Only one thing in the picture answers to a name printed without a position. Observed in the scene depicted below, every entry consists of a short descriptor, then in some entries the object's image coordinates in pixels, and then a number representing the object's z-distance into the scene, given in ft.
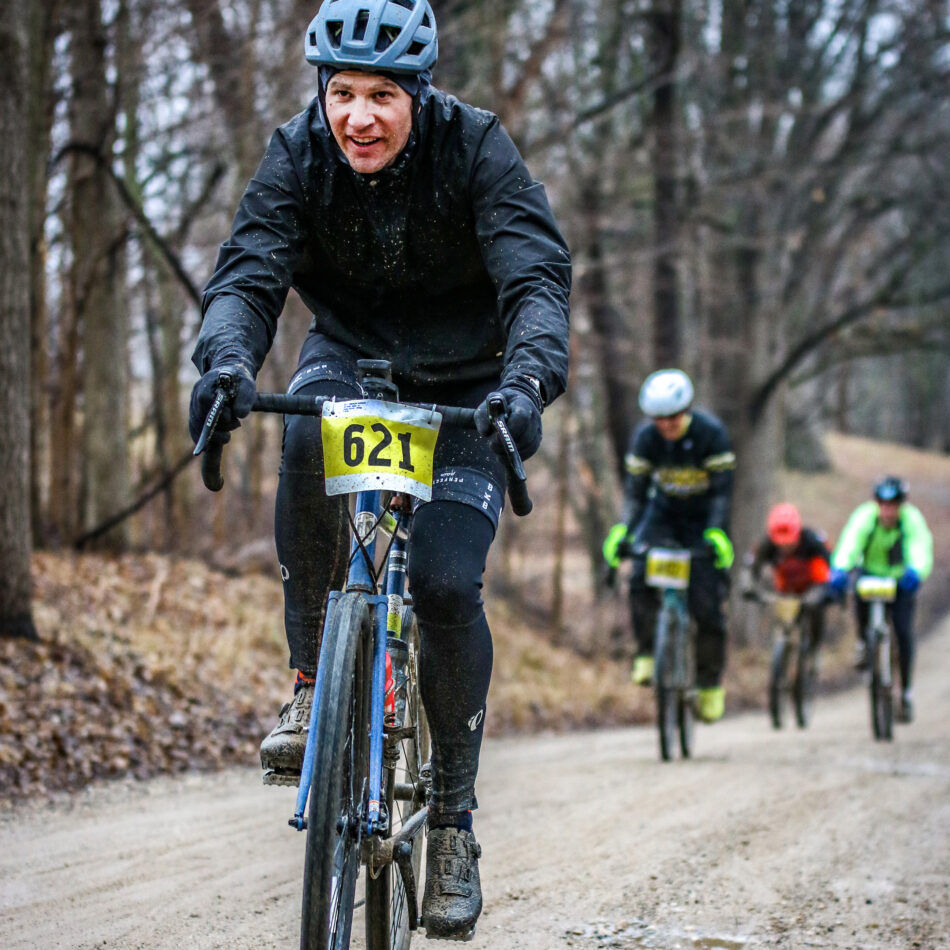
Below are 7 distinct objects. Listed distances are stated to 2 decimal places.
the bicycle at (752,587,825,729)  40.32
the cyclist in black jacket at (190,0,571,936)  11.21
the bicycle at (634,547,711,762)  31.04
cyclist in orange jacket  40.55
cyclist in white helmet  31.76
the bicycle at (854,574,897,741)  36.96
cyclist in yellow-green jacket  37.14
